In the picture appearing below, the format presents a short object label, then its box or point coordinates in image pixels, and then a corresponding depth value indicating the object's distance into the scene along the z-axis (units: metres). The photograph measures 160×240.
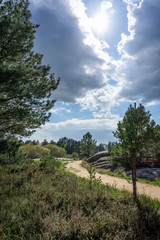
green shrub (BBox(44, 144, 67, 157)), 59.52
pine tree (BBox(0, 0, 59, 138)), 6.89
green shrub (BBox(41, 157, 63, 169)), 13.13
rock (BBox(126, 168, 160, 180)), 12.93
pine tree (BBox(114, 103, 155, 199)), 6.12
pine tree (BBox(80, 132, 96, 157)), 40.19
